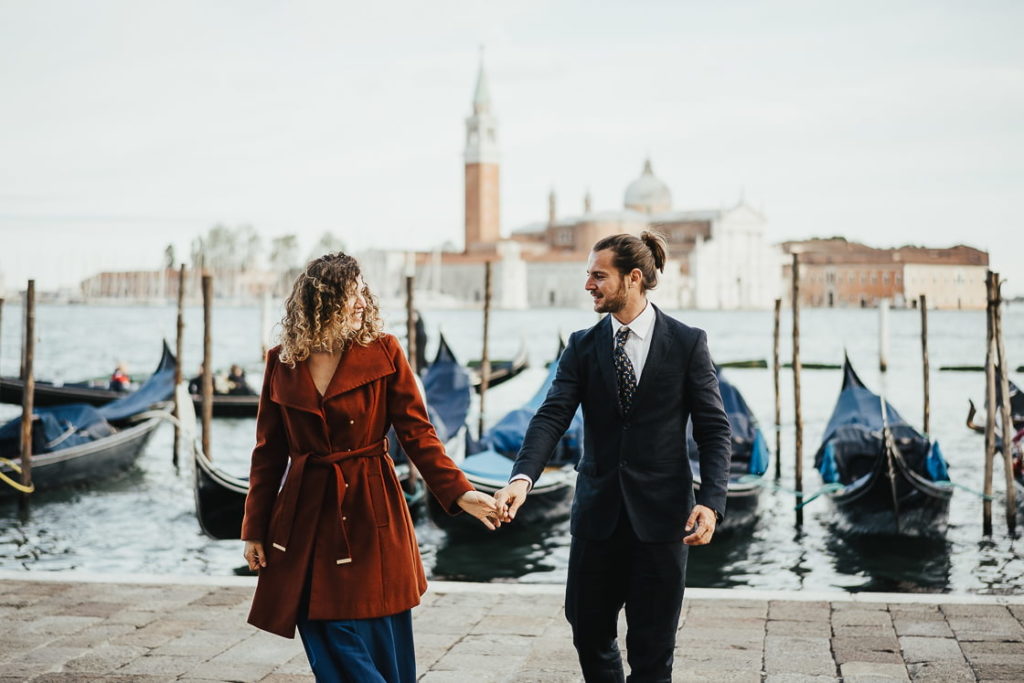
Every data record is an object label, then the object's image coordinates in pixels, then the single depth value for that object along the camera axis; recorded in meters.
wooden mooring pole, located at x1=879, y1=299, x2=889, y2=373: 21.89
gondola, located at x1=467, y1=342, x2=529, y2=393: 13.04
